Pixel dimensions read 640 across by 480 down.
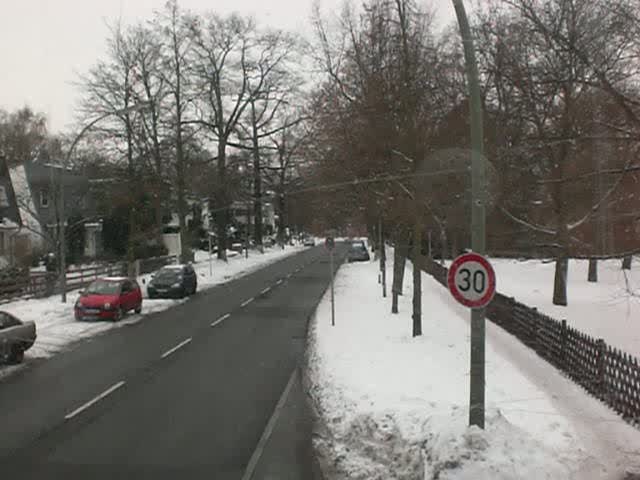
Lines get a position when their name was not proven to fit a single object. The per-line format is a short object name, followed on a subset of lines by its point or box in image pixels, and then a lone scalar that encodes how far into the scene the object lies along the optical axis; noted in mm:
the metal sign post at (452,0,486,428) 7695
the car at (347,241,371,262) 56656
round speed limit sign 7527
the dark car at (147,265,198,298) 29828
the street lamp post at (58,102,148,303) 24609
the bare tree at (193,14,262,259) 48156
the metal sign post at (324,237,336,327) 20019
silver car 14406
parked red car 22234
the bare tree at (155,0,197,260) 44688
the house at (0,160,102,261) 36781
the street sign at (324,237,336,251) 20062
